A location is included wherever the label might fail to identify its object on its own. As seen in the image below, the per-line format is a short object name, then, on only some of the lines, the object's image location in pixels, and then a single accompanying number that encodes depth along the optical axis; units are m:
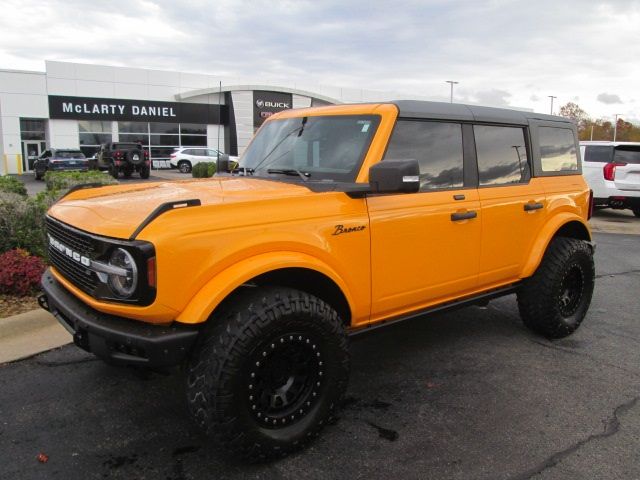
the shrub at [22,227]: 5.68
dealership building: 32.81
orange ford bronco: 2.55
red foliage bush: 5.07
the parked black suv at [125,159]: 25.27
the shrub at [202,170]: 22.17
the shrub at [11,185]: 8.51
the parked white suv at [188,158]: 33.12
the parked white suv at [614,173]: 12.83
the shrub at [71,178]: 9.62
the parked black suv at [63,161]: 25.12
